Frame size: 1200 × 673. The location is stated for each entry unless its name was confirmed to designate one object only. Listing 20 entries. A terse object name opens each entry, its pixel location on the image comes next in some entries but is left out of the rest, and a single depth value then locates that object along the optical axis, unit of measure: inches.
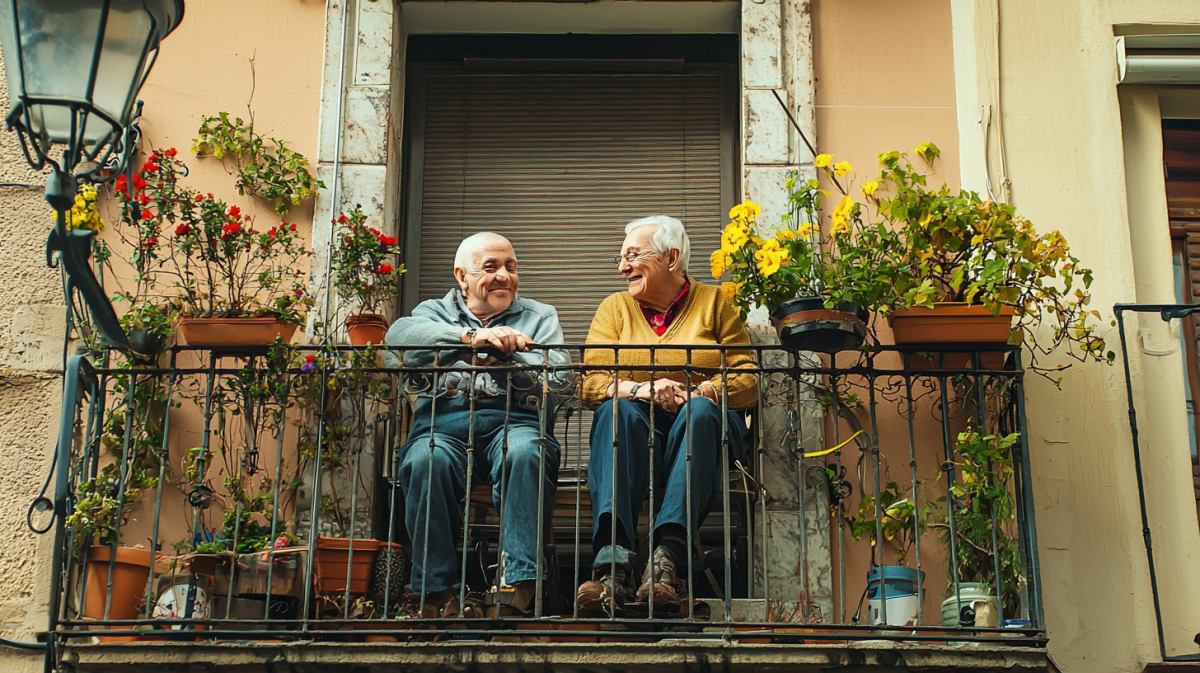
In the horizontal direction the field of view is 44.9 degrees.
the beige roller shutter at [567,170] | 241.6
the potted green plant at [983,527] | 192.4
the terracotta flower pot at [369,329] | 209.3
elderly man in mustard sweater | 189.5
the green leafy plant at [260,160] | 224.8
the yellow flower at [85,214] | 201.5
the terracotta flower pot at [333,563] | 193.2
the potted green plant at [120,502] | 191.3
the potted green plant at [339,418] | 205.3
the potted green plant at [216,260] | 199.6
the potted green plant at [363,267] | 217.0
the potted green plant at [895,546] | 190.7
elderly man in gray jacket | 190.7
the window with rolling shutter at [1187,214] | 218.1
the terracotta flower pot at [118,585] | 190.9
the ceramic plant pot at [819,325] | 191.9
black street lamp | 156.8
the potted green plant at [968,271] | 194.9
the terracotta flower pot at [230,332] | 198.7
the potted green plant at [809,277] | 192.2
